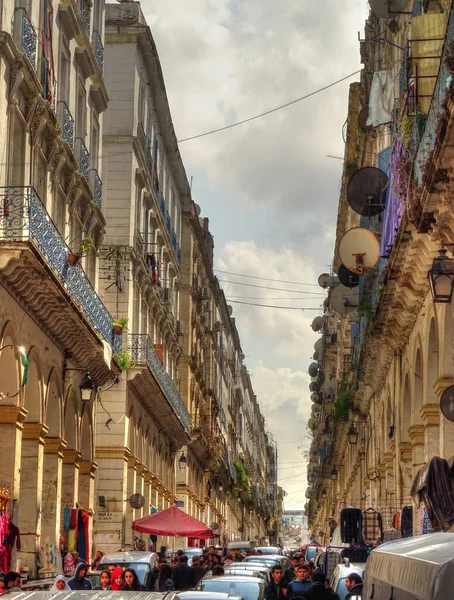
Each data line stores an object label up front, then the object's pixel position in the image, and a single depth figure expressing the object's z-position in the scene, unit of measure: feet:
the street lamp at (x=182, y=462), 178.56
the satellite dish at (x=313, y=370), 284.59
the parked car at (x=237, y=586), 59.82
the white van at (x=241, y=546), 180.36
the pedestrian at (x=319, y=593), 49.16
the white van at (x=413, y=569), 22.93
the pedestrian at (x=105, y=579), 55.31
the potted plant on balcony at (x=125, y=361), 115.76
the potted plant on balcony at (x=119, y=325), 107.45
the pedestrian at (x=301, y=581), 56.54
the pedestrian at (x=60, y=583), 54.03
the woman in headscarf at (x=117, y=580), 53.88
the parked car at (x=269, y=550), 167.71
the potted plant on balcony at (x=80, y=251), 81.41
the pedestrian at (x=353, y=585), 48.83
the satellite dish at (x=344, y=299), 141.69
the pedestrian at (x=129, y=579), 54.76
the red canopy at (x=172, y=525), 95.96
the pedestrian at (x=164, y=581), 73.97
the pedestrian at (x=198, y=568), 85.86
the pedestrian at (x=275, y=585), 60.81
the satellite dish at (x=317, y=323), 251.54
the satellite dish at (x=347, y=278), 122.72
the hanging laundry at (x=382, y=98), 95.71
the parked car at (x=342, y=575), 59.94
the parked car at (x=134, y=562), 76.69
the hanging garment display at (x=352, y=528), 101.91
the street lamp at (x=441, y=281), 54.13
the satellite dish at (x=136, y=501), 117.60
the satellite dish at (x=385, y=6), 89.40
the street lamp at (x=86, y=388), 95.81
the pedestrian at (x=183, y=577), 77.41
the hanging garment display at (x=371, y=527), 98.99
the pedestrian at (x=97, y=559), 92.53
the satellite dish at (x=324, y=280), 207.21
